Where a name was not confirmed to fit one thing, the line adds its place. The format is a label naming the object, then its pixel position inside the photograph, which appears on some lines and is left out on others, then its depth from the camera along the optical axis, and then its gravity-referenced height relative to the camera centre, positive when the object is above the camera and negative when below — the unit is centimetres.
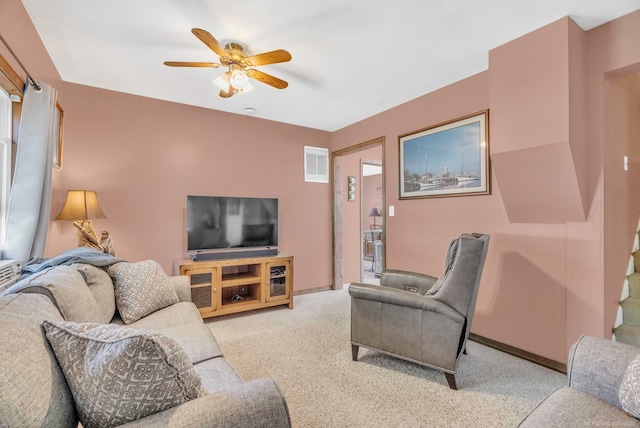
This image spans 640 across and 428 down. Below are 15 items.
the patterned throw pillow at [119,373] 79 -43
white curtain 189 +22
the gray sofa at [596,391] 102 -68
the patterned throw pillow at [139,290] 198 -52
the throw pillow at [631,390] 103 -62
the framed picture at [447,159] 272 +55
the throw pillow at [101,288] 179 -46
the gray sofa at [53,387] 70 -44
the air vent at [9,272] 162 -32
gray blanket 182 -30
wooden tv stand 318 -78
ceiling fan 200 +108
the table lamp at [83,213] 261 +2
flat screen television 337 -9
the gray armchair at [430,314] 190 -69
